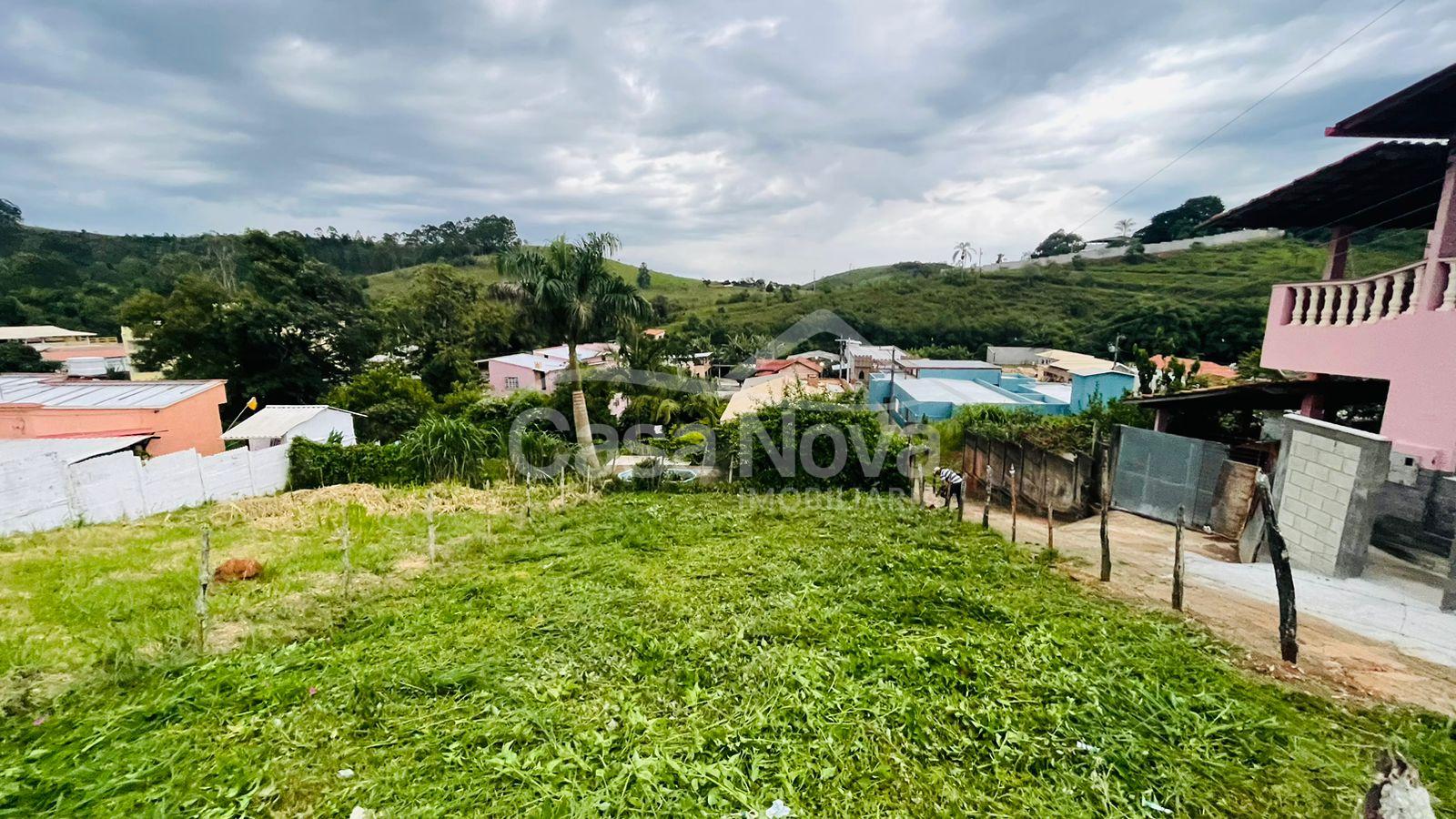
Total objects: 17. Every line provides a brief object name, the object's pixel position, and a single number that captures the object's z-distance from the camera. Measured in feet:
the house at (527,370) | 89.45
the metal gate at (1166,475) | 23.81
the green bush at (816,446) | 34.30
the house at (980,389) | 56.18
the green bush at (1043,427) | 38.47
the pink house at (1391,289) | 15.46
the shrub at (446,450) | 40.63
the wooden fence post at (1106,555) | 18.09
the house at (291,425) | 44.91
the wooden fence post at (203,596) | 14.52
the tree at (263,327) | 64.80
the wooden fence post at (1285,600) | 12.55
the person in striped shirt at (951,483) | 29.86
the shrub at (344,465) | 39.67
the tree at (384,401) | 57.52
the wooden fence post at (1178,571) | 15.37
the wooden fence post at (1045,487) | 30.10
